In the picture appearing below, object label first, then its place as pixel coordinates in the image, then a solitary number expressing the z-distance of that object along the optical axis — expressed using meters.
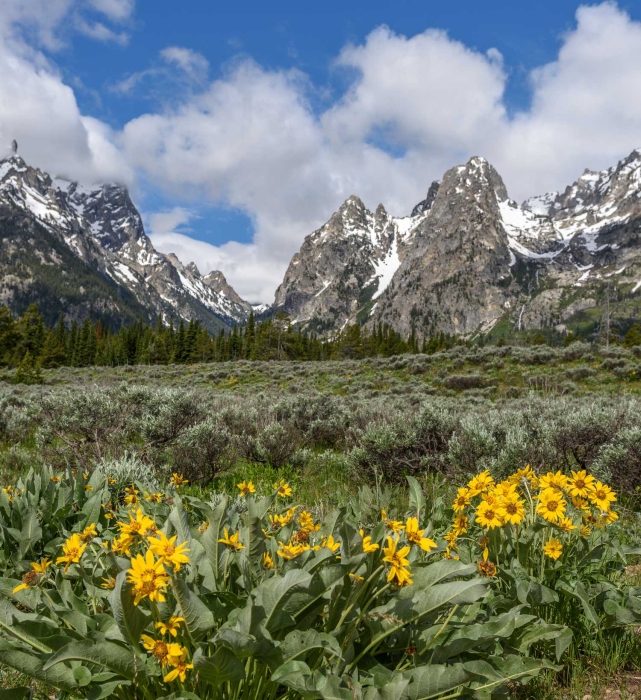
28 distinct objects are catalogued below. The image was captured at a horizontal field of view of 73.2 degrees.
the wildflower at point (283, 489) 2.75
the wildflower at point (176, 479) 3.77
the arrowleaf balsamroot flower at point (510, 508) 1.99
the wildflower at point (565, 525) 2.16
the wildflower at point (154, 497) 3.02
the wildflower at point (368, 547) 1.61
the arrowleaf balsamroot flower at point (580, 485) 2.22
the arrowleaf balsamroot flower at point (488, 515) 2.00
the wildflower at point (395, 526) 1.82
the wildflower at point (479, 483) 2.32
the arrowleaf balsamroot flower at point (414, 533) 1.67
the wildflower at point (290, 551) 1.76
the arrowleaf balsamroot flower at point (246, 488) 2.68
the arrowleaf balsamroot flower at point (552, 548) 2.14
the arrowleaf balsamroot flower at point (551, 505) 2.07
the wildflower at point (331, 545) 1.80
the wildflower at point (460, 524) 2.23
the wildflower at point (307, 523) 2.28
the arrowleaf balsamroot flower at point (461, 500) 2.27
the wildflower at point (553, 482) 2.27
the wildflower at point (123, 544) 1.60
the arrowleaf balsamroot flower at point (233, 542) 1.81
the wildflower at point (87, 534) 2.00
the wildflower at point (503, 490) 2.15
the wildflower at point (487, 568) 1.81
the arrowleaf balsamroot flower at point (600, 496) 2.18
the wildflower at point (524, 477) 2.55
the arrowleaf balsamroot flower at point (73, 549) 1.82
